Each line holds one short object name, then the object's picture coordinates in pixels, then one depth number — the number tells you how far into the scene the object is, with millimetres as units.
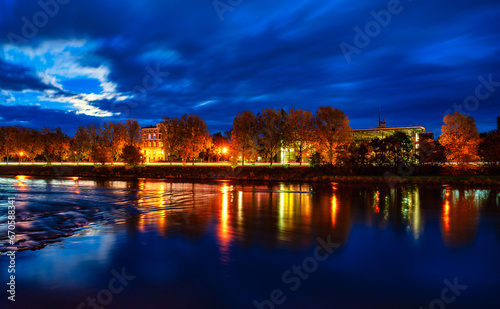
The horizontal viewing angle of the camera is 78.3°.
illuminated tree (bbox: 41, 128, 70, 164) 97125
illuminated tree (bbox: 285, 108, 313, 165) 66625
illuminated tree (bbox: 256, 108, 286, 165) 68312
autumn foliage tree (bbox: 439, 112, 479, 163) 58688
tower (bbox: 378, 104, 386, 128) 99969
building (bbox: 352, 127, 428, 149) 85812
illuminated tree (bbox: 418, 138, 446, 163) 58375
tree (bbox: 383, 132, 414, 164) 56072
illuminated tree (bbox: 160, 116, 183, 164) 76625
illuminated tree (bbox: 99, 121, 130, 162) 89438
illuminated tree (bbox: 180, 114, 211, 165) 75125
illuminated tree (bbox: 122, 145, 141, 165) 70062
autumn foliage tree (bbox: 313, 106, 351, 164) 62219
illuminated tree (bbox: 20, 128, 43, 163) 99406
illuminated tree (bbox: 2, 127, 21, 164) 103375
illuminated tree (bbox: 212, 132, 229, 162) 97406
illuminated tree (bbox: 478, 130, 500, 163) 52562
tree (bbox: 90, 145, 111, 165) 75738
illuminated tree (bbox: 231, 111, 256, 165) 69188
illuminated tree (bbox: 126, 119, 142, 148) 89788
